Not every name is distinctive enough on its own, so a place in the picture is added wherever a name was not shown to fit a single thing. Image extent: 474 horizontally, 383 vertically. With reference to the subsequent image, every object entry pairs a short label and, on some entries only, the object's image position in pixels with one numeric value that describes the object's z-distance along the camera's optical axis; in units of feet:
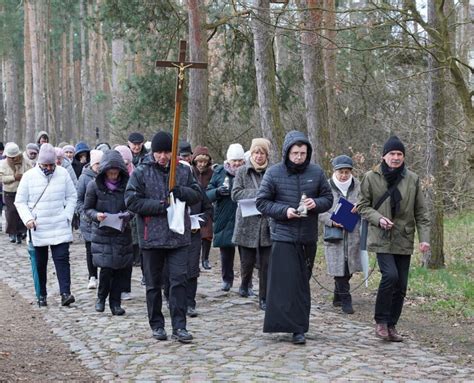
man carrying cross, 28.81
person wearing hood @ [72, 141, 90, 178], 56.75
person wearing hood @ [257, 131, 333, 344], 28.76
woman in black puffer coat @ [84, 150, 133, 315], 33.83
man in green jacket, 29.37
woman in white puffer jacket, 35.78
